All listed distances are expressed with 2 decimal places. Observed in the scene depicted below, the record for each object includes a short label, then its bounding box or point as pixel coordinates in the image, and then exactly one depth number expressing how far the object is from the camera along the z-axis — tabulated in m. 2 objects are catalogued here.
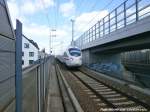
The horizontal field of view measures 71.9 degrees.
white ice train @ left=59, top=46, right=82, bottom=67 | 13.81
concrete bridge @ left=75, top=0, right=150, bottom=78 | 6.63
